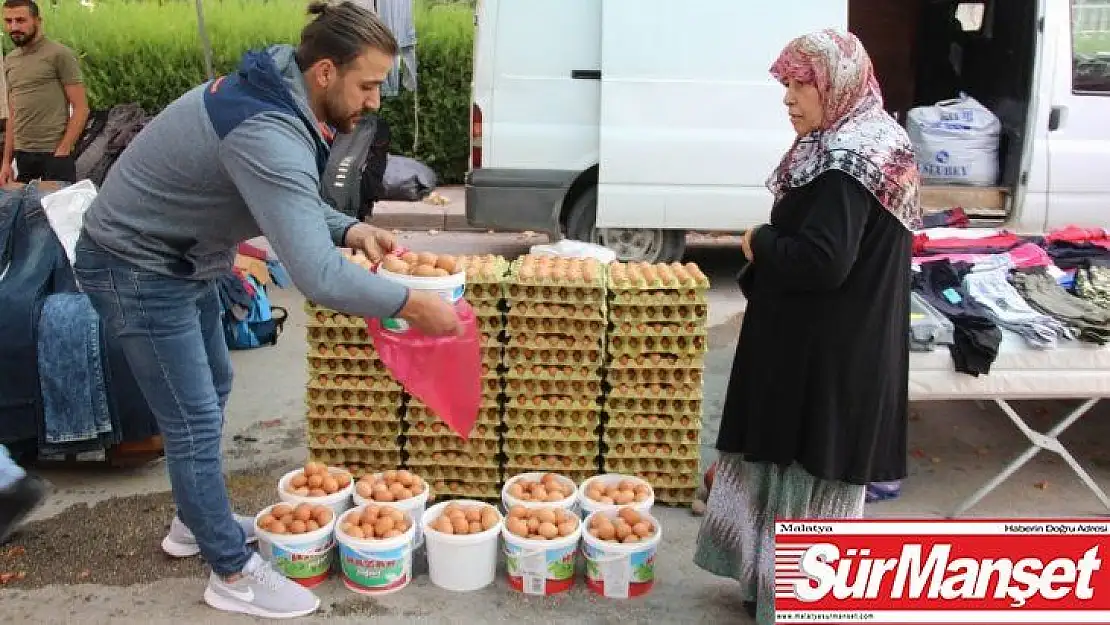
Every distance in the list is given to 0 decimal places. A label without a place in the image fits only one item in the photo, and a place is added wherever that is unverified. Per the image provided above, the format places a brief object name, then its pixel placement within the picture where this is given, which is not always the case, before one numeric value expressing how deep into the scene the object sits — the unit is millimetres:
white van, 7270
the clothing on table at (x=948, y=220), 6059
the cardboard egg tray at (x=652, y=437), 4254
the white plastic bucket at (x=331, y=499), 3795
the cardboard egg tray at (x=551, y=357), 4199
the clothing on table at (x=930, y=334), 4188
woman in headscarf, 2818
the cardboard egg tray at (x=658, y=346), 4172
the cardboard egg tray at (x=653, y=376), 4191
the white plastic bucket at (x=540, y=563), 3564
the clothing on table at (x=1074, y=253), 5121
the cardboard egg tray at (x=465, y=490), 4312
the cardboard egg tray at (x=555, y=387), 4223
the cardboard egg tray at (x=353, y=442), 4297
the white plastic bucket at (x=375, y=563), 3521
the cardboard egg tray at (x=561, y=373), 4203
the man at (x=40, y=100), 7445
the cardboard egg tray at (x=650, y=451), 4258
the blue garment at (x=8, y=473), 3023
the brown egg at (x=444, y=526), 3613
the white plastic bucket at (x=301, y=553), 3553
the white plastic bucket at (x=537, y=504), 3787
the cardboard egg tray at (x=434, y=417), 4246
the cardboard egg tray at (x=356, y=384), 4258
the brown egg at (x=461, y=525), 3609
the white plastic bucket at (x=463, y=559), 3576
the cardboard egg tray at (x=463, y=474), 4309
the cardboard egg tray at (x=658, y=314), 4156
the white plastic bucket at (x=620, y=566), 3543
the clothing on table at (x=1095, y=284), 4617
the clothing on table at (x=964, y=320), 4105
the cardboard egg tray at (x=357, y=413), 4273
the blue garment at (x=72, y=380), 4238
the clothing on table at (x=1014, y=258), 5035
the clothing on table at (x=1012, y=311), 4215
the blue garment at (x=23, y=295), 4277
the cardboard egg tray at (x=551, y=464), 4285
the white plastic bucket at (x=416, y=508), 3783
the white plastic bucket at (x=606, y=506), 3828
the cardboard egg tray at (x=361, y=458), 4328
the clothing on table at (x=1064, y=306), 4223
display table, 4168
